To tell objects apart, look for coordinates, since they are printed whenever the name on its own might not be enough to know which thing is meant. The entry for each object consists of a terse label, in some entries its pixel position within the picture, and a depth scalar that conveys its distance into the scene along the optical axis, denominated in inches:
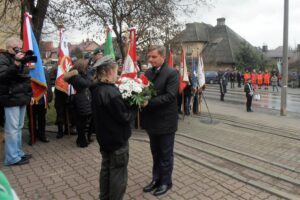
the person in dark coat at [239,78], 1275.8
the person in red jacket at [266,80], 1189.0
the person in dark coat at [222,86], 755.5
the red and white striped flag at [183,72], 396.1
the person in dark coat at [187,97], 445.4
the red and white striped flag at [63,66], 266.6
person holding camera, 188.2
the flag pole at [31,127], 243.6
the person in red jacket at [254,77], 1172.5
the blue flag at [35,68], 227.2
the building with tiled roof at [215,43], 2069.4
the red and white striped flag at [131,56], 227.7
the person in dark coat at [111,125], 126.6
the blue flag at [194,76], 459.8
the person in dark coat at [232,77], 1272.1
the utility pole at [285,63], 497.7
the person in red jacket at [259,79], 1190.3
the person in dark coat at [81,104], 239.3
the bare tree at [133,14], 475.8
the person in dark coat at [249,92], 550.3
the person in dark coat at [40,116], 250.9
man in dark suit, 154.6
